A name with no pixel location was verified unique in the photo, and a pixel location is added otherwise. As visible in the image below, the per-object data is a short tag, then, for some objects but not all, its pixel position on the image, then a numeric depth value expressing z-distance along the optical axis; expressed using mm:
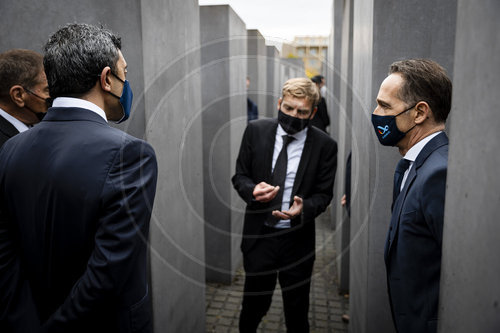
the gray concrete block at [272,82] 12819
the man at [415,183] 1905
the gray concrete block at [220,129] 5008
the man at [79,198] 1592
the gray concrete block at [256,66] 10305
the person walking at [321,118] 7660
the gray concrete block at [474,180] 1104
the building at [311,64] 19472
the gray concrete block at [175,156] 2783
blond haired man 3402
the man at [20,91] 2476
